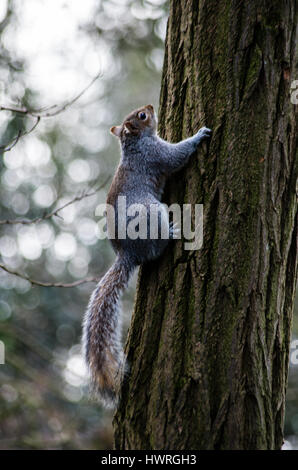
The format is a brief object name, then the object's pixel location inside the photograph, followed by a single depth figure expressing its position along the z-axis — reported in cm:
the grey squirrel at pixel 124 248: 351
